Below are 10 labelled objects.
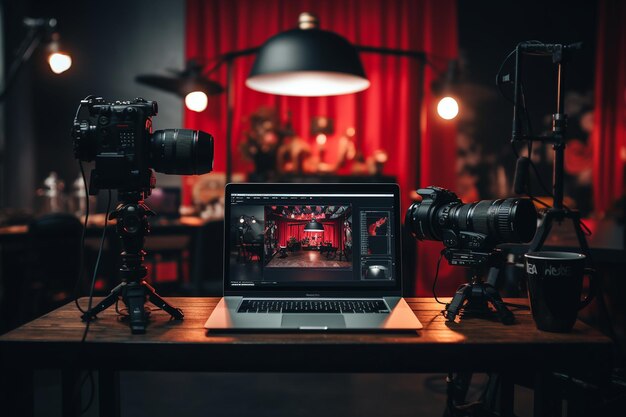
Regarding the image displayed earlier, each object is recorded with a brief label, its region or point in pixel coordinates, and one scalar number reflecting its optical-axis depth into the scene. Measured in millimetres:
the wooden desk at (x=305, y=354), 916
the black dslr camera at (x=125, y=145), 1057
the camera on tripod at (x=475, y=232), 1050
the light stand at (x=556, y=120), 1130
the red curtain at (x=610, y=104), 4238
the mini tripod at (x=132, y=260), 1058
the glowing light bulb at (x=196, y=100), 2982
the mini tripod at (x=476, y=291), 1096
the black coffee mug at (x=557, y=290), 958
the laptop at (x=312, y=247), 1154
